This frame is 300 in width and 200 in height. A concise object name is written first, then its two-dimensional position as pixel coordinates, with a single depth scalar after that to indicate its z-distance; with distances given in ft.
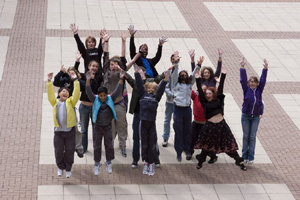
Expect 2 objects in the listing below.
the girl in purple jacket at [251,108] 39.27
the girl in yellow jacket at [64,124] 36.11
